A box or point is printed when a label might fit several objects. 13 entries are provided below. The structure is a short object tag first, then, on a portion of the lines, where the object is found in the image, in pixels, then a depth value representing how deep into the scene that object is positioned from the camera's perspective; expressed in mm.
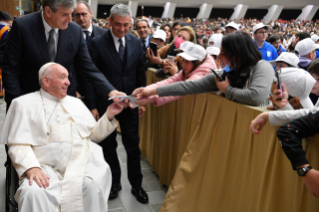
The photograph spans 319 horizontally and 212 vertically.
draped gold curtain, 1709
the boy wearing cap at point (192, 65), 2623
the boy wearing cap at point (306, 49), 4090
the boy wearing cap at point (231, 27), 6893
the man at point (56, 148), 1937
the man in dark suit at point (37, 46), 2287
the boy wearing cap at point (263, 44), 5227
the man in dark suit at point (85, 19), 3740
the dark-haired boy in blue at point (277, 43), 6092
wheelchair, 1921
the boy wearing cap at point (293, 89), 1723
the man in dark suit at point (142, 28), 4984
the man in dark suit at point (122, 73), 2825
